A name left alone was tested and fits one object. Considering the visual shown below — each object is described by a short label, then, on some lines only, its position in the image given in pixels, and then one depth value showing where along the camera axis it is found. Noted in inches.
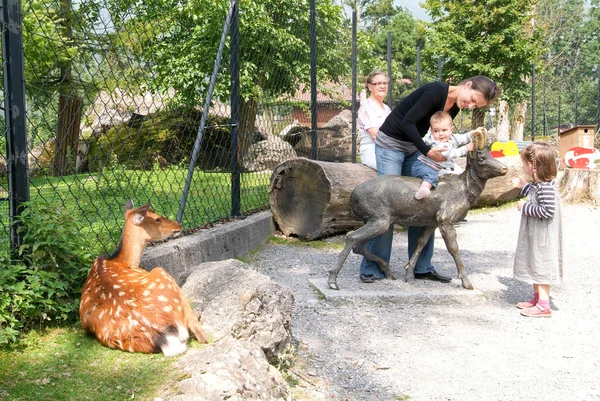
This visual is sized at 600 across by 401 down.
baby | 190.1
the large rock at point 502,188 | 380.5
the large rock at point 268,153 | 286.9
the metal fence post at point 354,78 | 355.3
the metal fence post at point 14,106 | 126.9
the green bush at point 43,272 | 119.0
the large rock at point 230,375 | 99.7
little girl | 179.8
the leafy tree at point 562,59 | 1691.7
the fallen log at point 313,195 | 267.7
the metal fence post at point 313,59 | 315.3
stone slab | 187.8
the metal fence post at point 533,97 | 698.0
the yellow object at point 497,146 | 348.8
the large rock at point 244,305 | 128.6
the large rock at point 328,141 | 340.8
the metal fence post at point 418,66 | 508.6
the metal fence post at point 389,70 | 423.3
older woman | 235.0
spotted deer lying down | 117.3
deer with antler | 194.1
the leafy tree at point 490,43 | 788.0
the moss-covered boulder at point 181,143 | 246.1
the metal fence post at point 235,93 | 239.1
